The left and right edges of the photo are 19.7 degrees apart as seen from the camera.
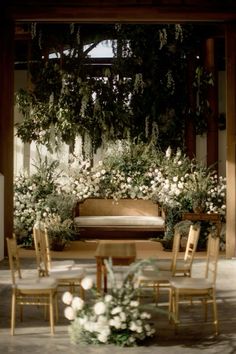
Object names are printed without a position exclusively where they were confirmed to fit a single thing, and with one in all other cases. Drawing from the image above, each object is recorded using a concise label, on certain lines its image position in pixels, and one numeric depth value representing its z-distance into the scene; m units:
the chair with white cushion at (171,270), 6.05
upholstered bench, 11.97
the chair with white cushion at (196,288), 5.34
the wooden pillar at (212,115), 13.51
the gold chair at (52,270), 5.99
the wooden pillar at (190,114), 13.56
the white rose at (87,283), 4.78
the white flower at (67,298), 4.77
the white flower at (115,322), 4.76
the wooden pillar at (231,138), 10.10
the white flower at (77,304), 4.84
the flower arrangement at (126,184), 11.51
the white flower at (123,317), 4.77
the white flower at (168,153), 12.65
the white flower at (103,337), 4.81
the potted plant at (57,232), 10.98
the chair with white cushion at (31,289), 5.29
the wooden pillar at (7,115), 10.11
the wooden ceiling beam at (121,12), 9.92
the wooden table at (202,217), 11.09
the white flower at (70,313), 4.88
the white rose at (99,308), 4.73
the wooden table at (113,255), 5.76
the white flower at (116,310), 4.77
